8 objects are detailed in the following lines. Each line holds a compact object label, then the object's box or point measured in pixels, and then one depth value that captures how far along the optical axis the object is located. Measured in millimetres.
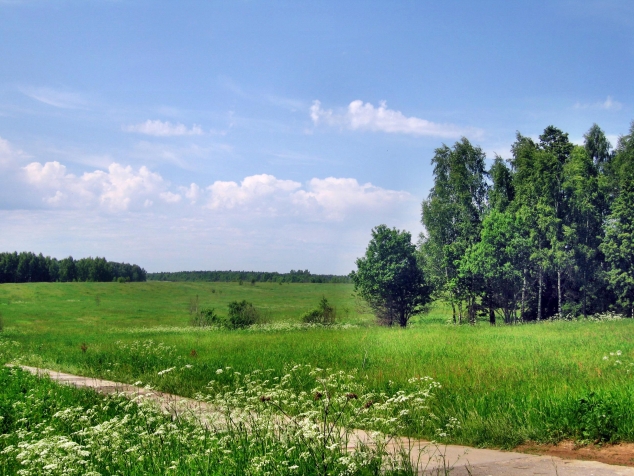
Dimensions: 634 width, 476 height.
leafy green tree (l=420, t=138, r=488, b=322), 41750
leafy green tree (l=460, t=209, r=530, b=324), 37562
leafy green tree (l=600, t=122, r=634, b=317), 35219
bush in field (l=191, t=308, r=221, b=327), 44562
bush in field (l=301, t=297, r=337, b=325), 41969
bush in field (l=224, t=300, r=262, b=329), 40631
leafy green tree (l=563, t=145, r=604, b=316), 36938
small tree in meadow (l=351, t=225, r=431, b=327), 42500
